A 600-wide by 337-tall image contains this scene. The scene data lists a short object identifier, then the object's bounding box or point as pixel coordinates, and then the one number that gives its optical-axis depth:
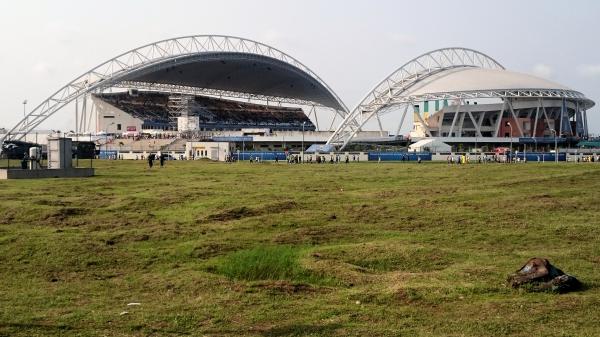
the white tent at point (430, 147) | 89.34
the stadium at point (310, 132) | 105.06
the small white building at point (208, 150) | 79.25
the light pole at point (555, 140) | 102.70
